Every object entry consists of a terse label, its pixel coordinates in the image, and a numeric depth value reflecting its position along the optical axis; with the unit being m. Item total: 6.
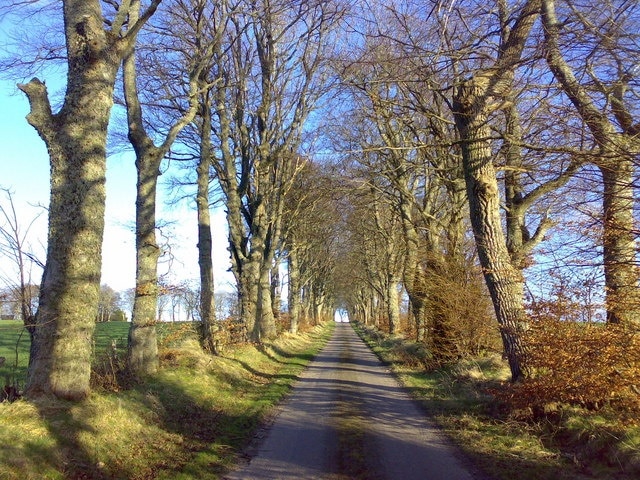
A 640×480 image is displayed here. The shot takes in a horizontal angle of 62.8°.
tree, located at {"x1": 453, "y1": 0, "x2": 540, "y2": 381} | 9.25
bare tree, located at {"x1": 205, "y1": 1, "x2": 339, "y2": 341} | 19.41
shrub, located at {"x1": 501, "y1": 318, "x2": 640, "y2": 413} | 6.91
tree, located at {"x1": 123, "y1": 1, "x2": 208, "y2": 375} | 10.98
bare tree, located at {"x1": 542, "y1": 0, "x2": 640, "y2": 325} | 6.20
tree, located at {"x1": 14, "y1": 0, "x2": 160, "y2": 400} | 6.94
